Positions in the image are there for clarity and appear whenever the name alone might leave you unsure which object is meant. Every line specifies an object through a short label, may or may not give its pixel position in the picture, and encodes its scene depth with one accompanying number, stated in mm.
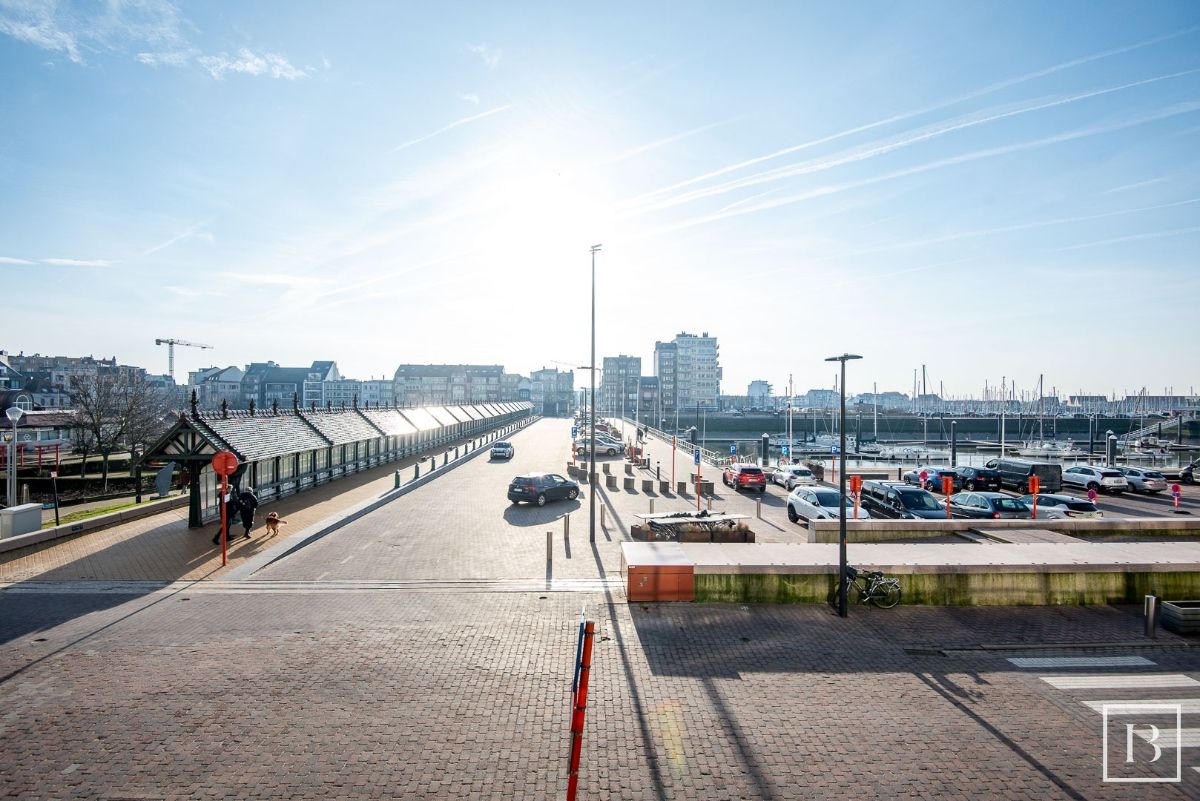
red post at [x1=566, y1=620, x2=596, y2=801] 5836
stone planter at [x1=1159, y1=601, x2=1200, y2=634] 11250
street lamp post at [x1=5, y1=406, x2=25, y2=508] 19539
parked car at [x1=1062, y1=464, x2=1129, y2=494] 30453
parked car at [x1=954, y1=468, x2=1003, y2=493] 32250
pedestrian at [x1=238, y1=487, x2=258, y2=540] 18109
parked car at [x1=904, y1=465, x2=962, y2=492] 32812
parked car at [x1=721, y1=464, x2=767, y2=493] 30547
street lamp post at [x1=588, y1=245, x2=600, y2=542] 18406
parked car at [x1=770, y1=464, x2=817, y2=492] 31484
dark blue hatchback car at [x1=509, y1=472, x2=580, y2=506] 25125
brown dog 18266
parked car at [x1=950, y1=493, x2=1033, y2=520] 22094
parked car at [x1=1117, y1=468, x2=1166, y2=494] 30031
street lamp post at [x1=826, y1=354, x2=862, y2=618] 12042
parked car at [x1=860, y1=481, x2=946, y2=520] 21467
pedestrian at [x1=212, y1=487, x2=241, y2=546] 18812
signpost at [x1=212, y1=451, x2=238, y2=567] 16906
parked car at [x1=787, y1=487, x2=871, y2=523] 20984
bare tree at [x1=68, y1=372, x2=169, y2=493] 36750
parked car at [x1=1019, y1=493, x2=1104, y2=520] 21625
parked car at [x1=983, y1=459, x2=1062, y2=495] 30453
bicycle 12625
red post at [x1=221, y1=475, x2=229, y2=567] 15258
